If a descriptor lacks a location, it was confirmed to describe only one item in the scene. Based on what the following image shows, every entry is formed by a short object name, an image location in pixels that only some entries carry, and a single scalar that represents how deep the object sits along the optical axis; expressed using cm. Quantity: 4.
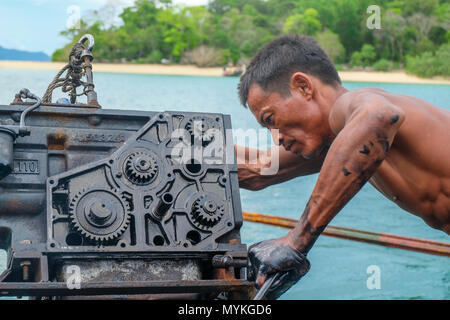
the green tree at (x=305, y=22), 4203
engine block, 286
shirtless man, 233
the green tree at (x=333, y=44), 3647
